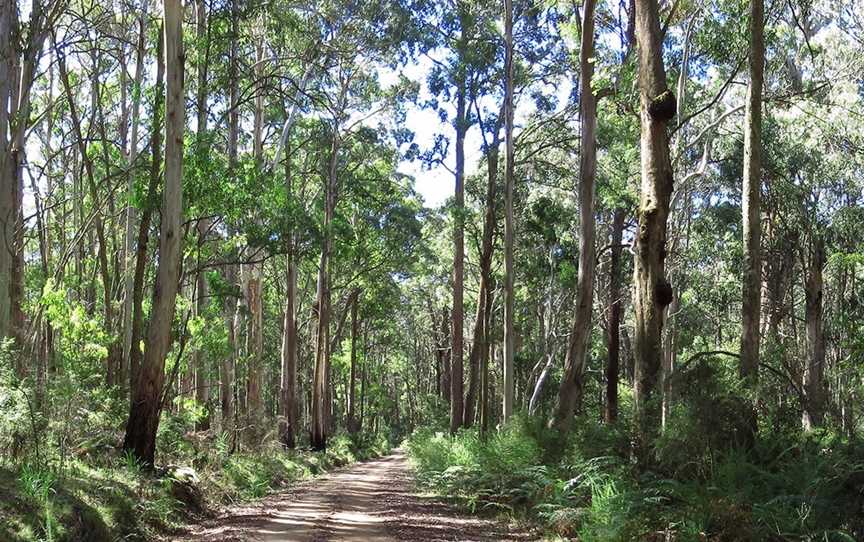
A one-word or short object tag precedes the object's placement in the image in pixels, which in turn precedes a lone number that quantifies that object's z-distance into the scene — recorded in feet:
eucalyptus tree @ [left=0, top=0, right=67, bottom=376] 42.22
